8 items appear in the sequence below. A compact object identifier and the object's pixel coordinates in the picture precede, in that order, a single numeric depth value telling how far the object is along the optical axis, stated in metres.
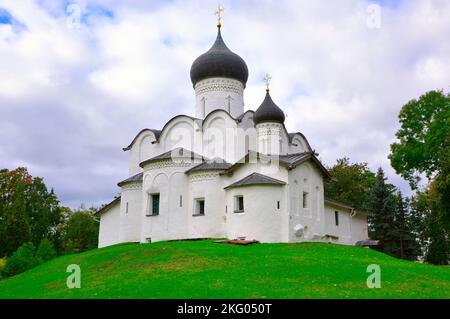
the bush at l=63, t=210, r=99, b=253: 44.56
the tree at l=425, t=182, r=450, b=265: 32.47
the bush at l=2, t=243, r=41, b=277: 26.95
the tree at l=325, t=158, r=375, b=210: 41.44
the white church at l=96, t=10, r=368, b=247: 24.69
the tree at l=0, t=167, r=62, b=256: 37.72
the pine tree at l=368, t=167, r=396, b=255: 33.34
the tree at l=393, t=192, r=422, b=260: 32.88
